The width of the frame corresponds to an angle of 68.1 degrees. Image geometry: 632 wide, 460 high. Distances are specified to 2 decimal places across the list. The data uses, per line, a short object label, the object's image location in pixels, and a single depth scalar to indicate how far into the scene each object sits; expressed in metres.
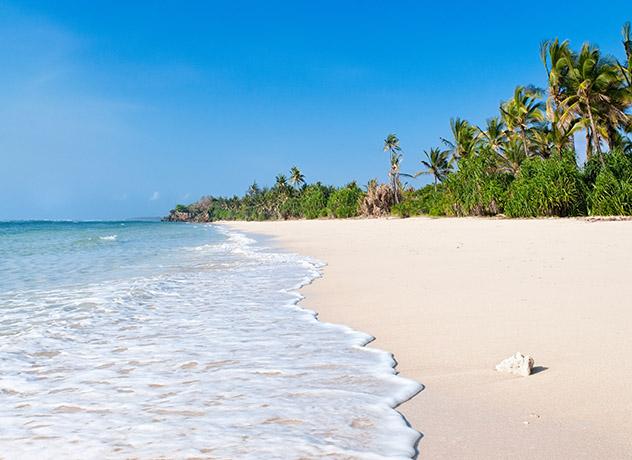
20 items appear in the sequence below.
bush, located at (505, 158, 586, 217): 27.52
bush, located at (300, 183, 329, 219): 81.69
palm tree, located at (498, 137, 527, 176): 39.00
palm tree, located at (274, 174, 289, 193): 102.81
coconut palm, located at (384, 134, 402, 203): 63.88
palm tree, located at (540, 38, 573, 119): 30.39
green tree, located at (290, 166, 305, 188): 102.44
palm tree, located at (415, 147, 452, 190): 57.59
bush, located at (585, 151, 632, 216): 23.39
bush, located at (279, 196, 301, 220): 93.89
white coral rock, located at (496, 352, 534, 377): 3.12
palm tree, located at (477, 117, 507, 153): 47.07
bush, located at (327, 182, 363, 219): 69.69
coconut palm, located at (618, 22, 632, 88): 26.12
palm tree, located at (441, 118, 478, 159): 52.12
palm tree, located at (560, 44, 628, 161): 28.17
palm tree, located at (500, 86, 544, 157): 38.41
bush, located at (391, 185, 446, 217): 43.84
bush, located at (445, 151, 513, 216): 35.47
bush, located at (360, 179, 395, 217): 61.69
